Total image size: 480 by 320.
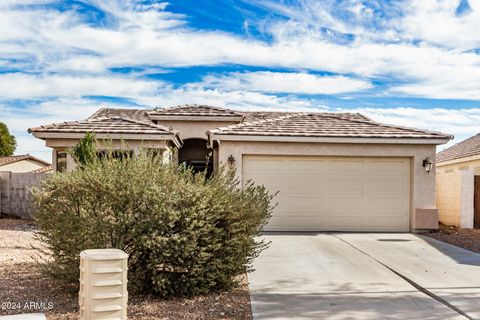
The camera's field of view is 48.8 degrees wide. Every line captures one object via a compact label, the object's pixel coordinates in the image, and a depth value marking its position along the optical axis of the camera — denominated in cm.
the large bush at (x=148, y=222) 713
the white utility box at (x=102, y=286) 576
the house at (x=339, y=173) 1594
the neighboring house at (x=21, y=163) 3681
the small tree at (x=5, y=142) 4400
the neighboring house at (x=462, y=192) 1734
